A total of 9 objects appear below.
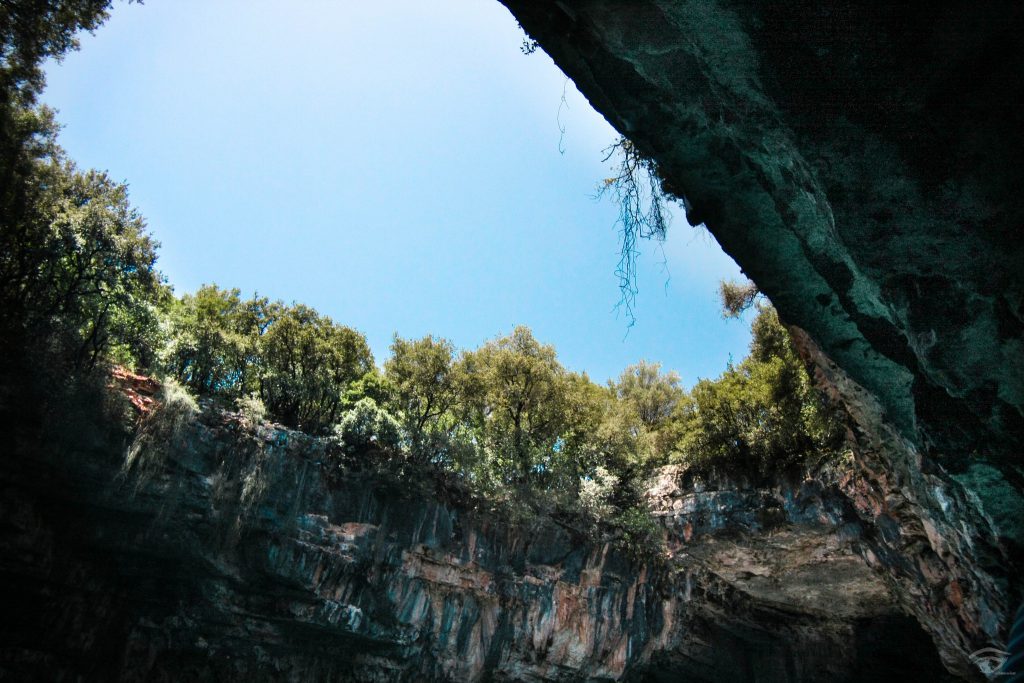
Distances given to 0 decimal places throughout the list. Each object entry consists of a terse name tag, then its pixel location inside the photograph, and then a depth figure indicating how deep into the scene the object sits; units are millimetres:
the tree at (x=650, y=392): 28391
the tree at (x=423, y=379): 19109
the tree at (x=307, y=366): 17859
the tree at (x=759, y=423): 16703
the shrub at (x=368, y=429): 16531
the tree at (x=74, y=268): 13289
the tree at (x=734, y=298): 16922
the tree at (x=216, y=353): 17281
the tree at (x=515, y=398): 19875
